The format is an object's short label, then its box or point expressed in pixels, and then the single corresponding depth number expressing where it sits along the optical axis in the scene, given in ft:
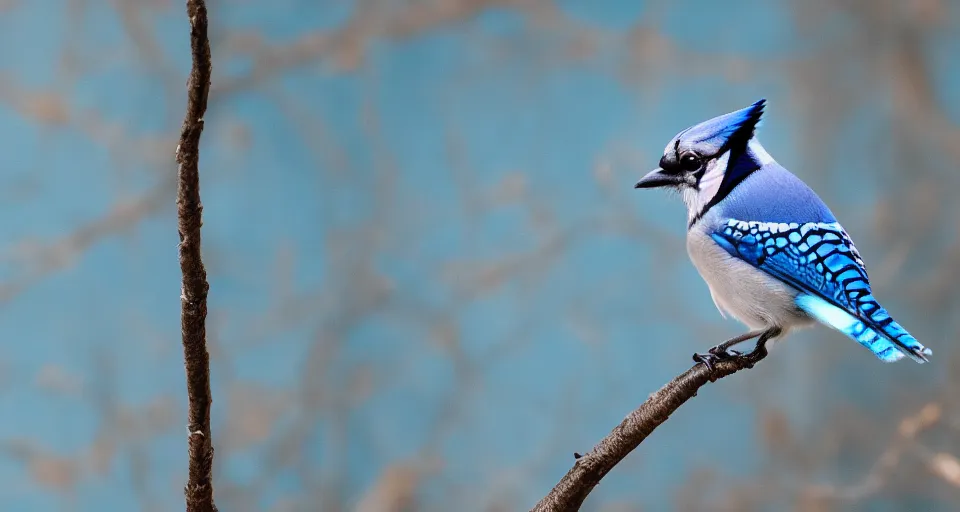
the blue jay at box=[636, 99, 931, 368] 19.43
